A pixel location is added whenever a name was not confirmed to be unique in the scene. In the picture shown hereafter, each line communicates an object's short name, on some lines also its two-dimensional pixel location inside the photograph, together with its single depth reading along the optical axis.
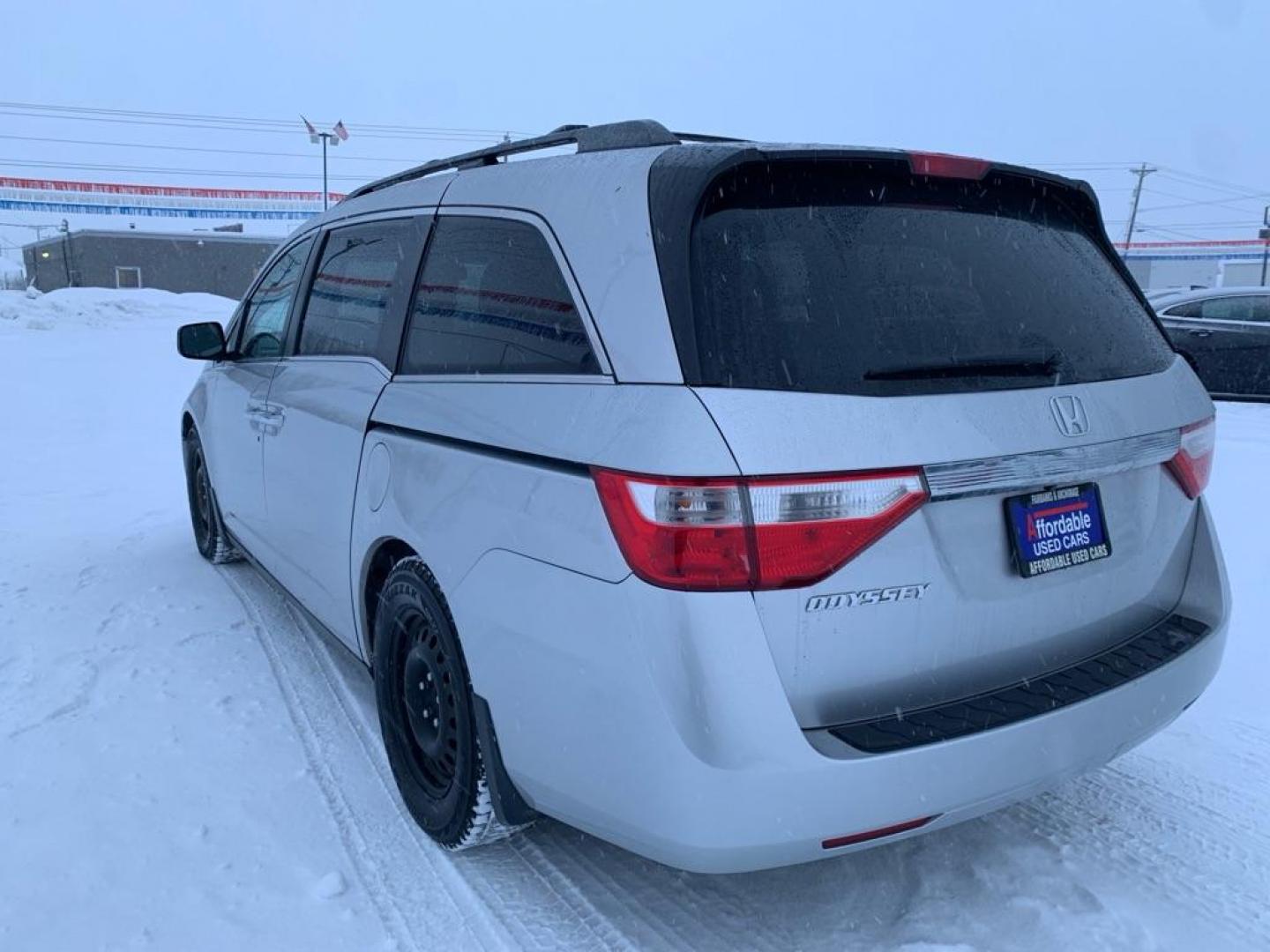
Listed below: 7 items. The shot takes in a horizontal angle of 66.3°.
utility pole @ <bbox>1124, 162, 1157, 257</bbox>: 69.81
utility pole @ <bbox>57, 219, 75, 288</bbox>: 51.88
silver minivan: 1.79
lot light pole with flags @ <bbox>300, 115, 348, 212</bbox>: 43.81
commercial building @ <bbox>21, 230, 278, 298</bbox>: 52.84
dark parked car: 11.19
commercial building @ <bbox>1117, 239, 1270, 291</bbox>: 55.81
